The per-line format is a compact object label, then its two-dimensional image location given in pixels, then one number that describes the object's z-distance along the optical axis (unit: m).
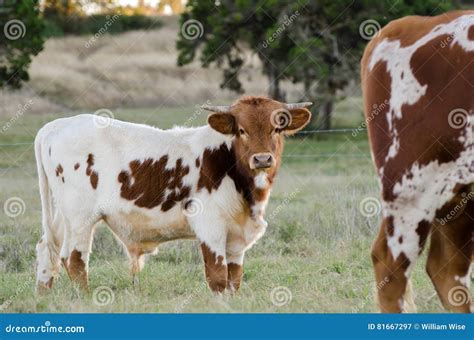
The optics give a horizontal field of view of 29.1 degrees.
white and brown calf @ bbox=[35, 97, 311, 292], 7.65
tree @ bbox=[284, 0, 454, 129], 23.73
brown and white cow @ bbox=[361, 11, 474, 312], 5.23
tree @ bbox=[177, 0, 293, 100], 24.91
